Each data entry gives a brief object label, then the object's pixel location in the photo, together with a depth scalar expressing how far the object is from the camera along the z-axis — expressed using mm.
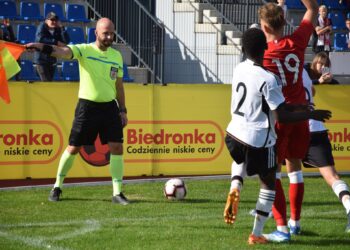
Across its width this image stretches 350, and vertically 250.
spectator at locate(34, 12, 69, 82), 16578
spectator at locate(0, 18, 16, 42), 17266
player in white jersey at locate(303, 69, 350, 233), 9086
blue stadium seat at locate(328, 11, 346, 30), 23802
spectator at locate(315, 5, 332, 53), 20906
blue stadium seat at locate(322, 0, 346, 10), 24312
